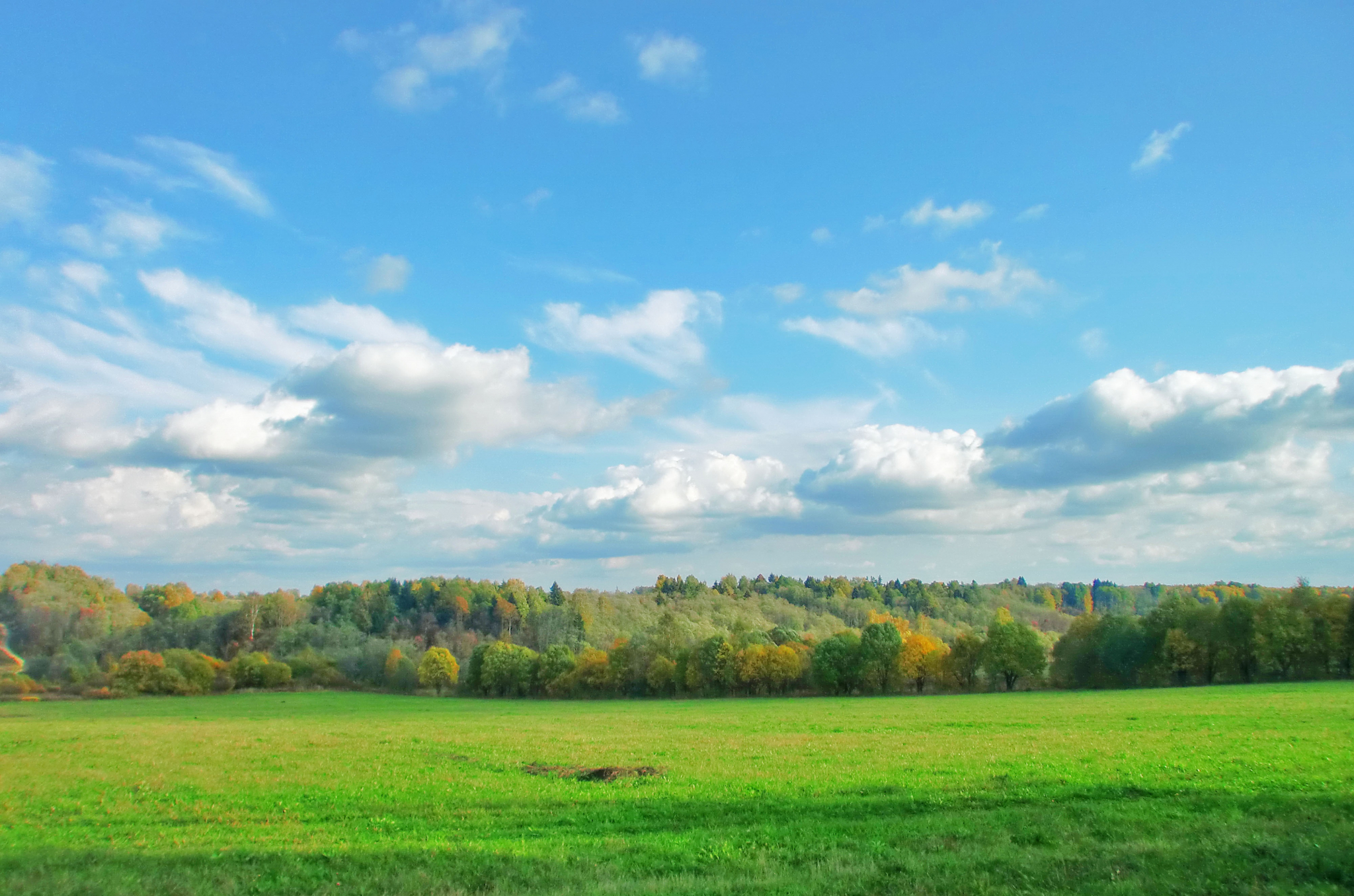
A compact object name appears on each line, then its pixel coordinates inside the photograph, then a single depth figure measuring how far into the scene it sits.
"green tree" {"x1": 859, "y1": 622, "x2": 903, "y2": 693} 104.56
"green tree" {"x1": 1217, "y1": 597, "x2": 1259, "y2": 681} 86.62
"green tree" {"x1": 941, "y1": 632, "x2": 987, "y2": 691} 101.19
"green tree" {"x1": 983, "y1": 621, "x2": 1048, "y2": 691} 97.81
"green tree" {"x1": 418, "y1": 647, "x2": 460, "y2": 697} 137.75
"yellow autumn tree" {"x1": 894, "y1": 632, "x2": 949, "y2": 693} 104.25
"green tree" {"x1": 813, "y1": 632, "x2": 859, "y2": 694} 106.12
